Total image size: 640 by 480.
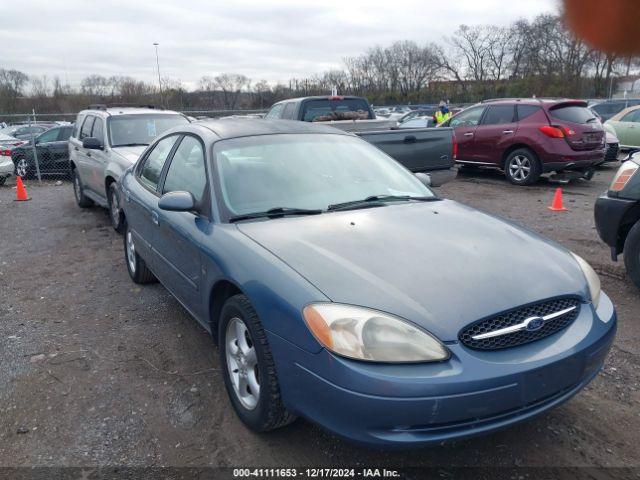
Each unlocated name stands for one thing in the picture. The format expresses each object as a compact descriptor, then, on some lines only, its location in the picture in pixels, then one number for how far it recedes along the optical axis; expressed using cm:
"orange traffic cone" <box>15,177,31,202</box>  1083
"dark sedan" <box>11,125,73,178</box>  1350
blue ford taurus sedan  224
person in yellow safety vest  1870
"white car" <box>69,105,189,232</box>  742
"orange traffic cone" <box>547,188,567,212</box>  843
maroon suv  1017
